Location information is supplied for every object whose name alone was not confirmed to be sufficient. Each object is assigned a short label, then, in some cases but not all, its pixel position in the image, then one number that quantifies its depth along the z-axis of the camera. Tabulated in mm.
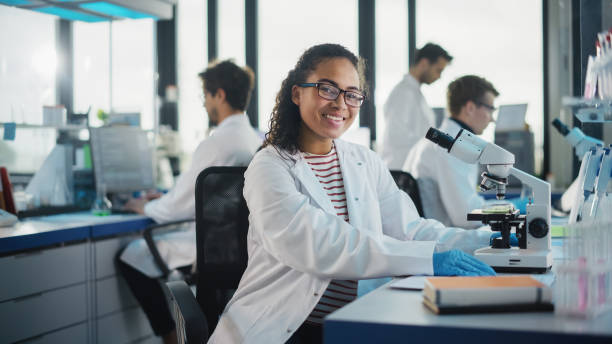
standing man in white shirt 4371
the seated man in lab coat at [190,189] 2748
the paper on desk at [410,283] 1283
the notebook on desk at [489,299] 1042
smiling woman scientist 1446
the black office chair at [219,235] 1892
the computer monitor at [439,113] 4895
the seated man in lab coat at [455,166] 2811
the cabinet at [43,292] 2312
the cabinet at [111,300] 2738
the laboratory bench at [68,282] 2332
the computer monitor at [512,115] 3357
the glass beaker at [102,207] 3090
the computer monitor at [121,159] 3295
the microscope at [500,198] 1646
